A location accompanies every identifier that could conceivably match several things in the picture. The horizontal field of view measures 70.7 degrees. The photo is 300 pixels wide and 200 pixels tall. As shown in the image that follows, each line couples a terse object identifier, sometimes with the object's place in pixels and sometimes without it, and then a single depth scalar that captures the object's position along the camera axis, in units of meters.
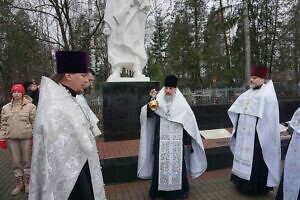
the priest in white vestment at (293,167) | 2.55
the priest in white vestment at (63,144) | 1.53
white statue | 5.28
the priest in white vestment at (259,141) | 3.28
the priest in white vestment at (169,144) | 3.20
